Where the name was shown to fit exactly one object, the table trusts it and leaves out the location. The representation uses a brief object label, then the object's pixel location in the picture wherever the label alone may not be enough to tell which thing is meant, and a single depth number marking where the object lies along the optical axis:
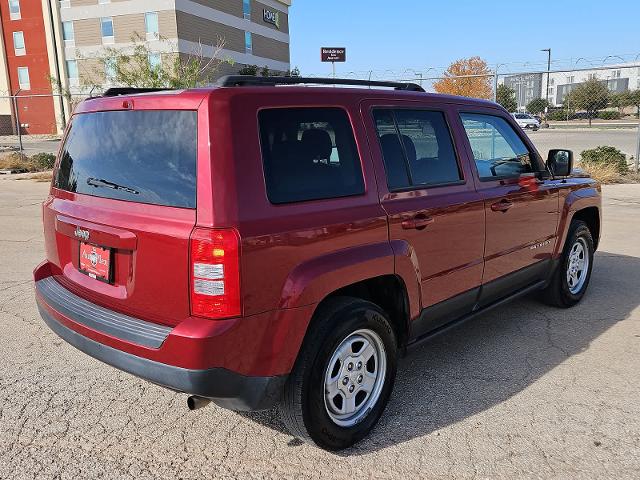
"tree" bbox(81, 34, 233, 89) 15.25
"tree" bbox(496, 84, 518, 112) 26.04
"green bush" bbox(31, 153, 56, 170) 18.19
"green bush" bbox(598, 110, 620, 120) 54.84
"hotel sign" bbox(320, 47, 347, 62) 51.81
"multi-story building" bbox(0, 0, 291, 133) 43.34
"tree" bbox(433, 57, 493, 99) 26.09
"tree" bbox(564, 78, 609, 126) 35.59
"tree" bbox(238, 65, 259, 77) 47.22
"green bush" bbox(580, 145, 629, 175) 14.06
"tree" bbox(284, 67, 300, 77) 51.52
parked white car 43.00
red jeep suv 2.42
